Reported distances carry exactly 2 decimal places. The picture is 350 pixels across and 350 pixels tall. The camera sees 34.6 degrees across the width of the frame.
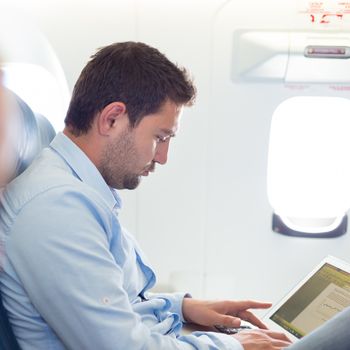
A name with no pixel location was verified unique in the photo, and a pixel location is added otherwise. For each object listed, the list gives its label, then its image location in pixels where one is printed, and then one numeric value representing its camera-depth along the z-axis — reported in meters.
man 1.25
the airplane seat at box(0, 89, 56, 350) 1.29
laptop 1.63
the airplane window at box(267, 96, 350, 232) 2.38
